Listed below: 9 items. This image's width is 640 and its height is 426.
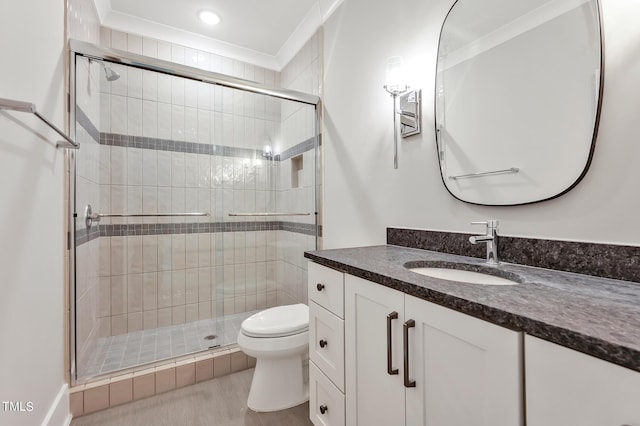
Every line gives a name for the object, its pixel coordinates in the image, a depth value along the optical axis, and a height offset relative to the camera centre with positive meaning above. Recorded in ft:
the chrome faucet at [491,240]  3.38 -0.32
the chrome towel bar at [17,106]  2.65 +1.04
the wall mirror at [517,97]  2.86 +1.37
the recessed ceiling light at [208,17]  7.24 +5.14
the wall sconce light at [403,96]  4.62 +1.95
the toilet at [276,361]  4.99 -2.68
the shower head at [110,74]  6.55 +3.34
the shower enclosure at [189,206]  6.75 +0.24
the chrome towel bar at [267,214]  7.99 +0.01
